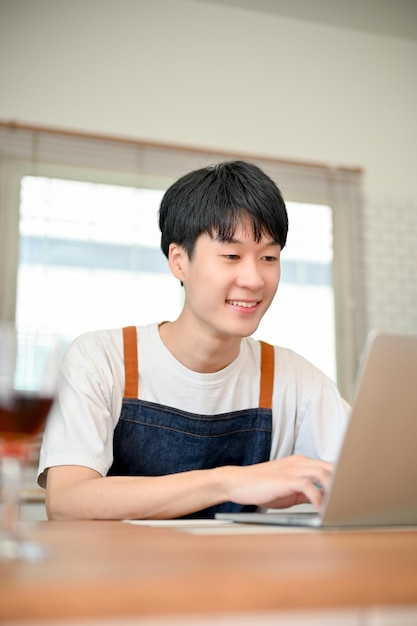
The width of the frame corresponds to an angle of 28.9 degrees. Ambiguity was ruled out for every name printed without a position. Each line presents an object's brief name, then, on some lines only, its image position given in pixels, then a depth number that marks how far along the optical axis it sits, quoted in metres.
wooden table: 0.45
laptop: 0.95
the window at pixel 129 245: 3.82
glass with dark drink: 0.71
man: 1.74
